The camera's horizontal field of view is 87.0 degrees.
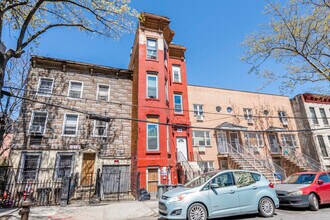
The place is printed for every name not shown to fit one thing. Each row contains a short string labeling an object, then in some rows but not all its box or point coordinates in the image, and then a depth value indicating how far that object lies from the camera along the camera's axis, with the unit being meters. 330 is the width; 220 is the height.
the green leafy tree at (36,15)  7.38
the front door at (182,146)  17.46
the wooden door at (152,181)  12.65
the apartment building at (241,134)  18.69
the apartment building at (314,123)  22.59
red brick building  13.16
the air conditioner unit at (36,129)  13.08
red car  7.49
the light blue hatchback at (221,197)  5.79
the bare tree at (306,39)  12.88
